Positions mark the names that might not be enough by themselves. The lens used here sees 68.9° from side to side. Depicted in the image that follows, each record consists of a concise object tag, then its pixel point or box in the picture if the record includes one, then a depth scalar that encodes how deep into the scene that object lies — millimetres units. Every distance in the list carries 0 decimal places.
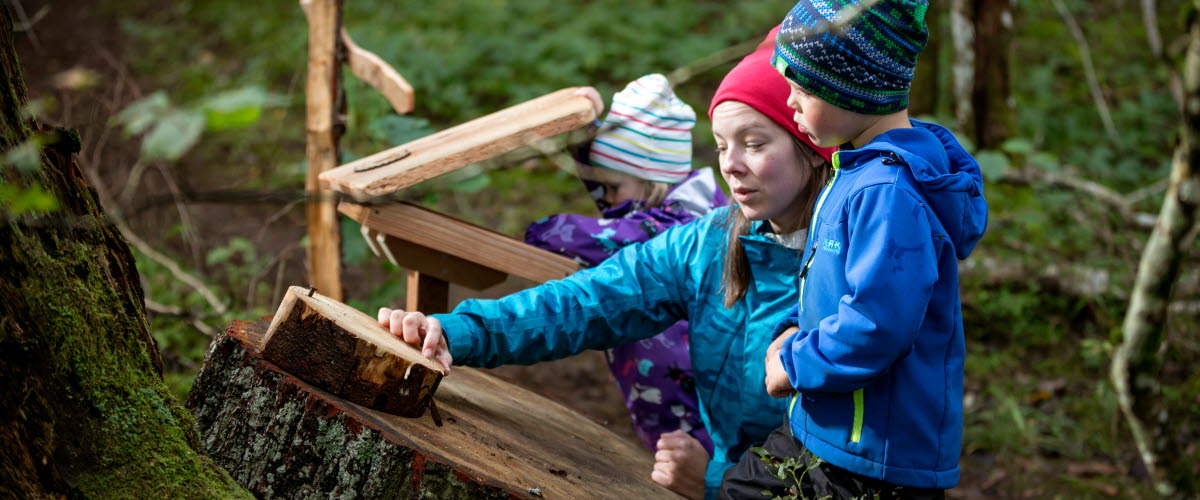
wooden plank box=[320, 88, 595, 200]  2432
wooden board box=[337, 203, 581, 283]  2541
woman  2139
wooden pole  3771
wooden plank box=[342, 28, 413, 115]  3467
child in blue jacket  1744
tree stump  1771
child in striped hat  2918
